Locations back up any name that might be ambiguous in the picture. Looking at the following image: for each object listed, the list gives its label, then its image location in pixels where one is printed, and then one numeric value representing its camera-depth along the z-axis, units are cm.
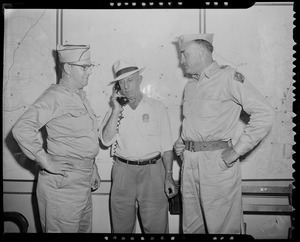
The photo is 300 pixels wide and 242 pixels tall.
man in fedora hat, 221
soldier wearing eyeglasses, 205
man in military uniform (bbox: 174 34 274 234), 206
